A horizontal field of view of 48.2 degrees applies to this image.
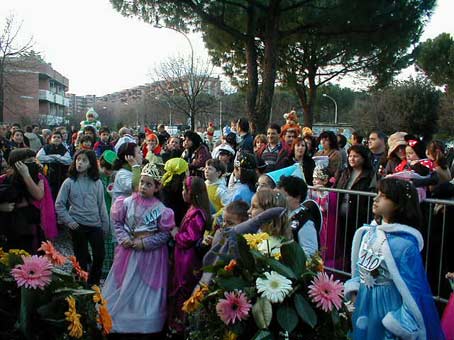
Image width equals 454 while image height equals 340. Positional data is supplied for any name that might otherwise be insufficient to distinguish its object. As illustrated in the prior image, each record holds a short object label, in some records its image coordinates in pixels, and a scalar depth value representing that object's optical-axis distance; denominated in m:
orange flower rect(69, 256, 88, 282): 2.47
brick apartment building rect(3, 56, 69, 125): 59.25
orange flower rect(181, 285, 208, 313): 2.48
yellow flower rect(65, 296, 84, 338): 2.01
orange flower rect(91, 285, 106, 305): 2.26
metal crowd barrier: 4.79
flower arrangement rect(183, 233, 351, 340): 2.23
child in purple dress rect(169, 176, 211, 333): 4.47
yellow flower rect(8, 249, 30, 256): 2.38
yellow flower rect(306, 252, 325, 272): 2.54
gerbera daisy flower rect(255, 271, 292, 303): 2.23
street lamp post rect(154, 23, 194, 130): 27.01
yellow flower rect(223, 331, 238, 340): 2.29
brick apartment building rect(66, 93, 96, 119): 109.22
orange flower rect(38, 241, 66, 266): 2.43
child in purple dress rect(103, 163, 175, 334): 4.50
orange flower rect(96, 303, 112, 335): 2.26
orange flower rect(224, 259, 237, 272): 2.44
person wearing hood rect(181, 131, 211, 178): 7.73
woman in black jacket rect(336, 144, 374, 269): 5.41
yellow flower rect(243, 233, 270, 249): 2.84
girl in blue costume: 3.07
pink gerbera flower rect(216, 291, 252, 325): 2.25
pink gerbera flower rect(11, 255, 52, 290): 2.09
